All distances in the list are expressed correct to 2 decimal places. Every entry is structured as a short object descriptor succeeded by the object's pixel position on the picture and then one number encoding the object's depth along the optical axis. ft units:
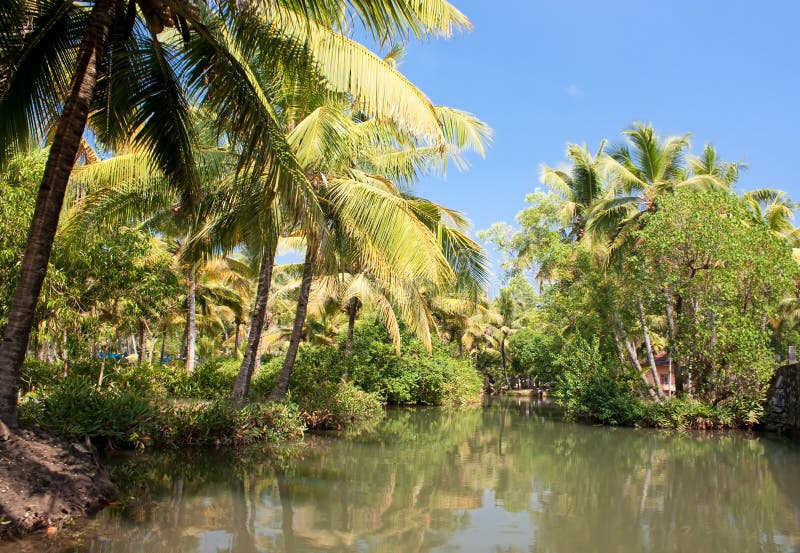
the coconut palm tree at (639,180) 59.57
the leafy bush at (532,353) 108.00
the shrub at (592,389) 58.34
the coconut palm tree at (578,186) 70.83
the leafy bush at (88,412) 26.27
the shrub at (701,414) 53.83
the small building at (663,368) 112.27
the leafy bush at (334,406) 44.04
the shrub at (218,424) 30.71
